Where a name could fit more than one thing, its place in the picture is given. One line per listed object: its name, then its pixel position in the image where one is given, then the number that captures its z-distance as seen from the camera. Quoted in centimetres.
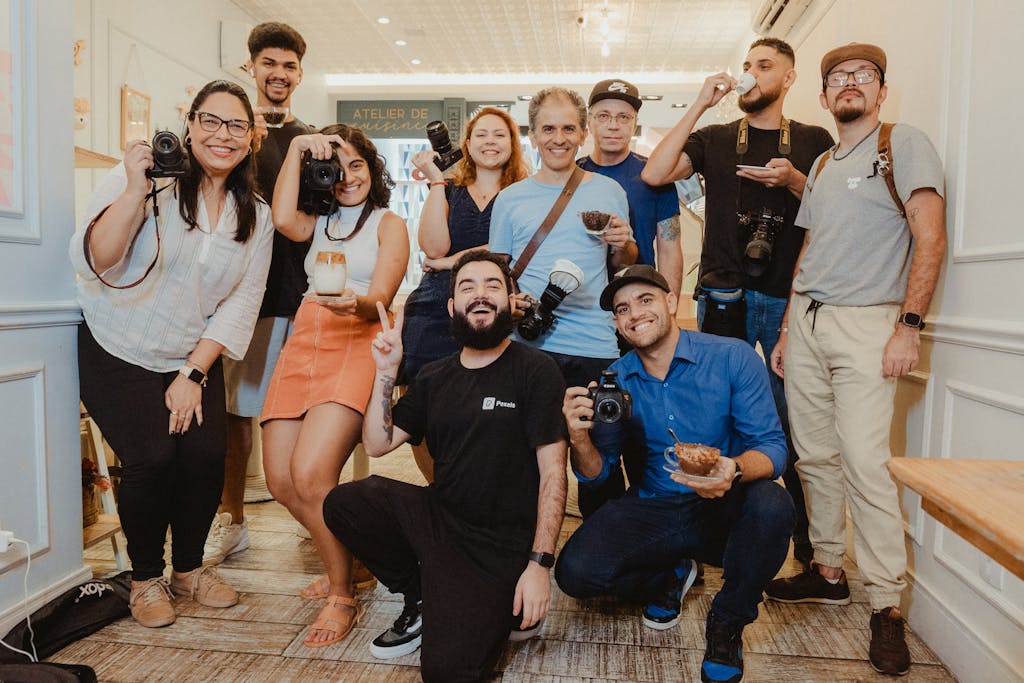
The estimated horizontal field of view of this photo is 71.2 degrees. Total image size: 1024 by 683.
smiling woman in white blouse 204
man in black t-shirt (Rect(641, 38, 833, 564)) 243
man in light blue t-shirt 219
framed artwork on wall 489
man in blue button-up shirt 185
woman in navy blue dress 241
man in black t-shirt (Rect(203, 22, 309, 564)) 250
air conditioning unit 393
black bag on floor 186
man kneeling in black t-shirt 185
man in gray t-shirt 195
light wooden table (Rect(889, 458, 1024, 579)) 79
